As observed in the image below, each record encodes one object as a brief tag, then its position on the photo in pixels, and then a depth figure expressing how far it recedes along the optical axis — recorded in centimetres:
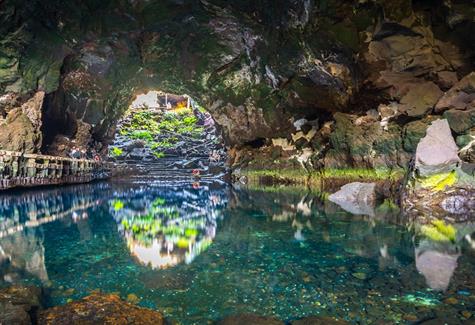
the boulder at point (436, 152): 841
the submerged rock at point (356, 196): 981
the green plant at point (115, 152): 2670
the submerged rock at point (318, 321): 265
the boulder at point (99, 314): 259
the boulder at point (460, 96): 948
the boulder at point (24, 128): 1352
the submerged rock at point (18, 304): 246
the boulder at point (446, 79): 1062
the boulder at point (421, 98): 1113
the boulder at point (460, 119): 901
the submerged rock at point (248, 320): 268
